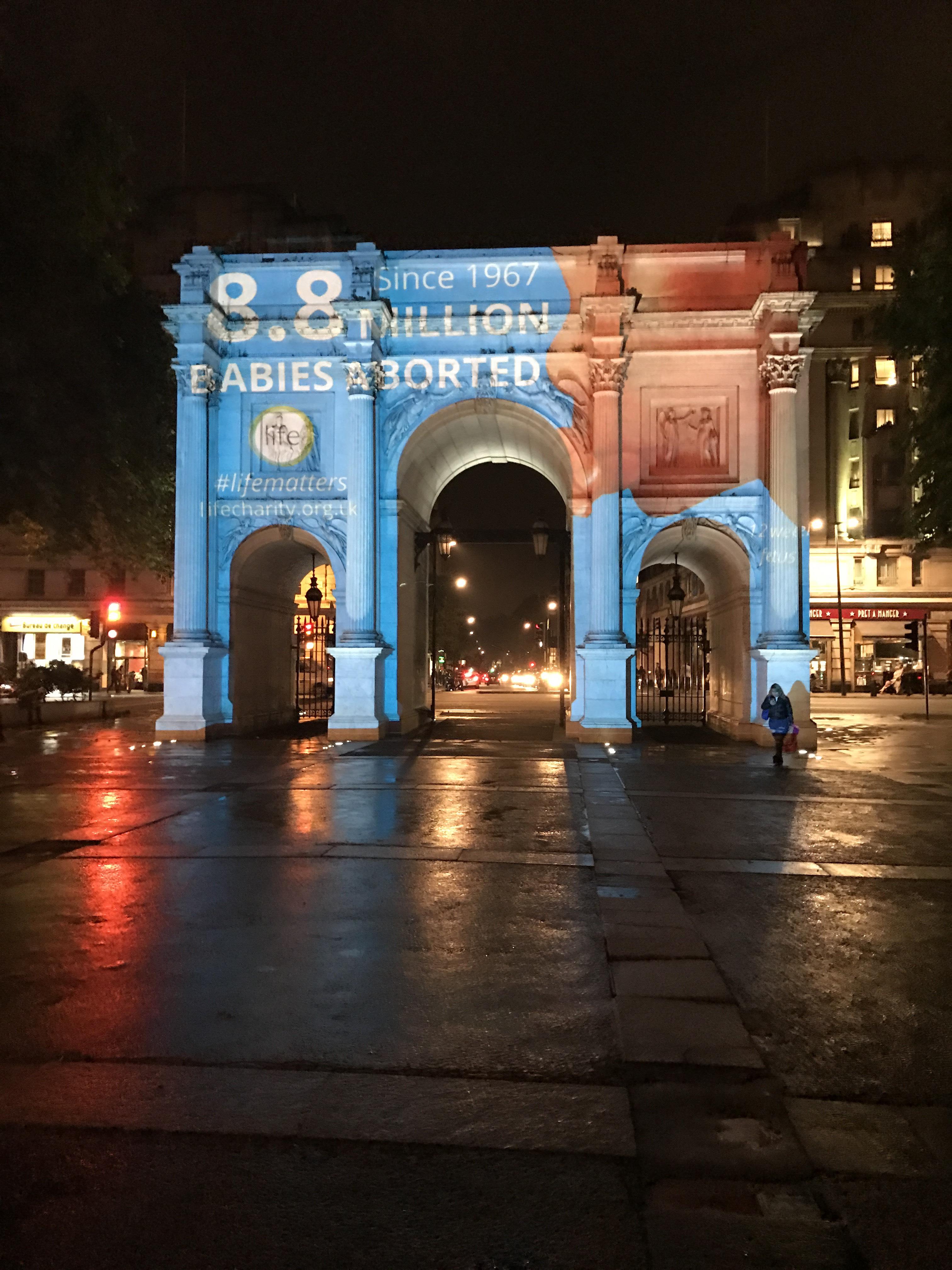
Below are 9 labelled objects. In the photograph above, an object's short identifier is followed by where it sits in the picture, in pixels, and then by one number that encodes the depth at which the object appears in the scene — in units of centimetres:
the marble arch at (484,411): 2102
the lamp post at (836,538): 4394
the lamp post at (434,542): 2464
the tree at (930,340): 1717
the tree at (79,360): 1661
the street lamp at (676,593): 2247
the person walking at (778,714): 1642
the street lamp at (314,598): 2277
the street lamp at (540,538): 2316
